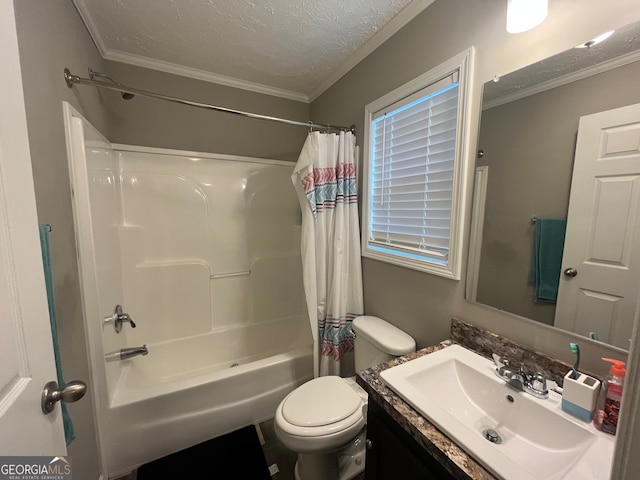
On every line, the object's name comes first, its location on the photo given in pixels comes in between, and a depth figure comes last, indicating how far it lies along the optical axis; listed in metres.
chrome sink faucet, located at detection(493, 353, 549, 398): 0.83
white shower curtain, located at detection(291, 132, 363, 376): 1.63
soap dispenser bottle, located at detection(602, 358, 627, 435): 0.67
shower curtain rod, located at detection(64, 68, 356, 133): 1.19
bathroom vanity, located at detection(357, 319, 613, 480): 0.62
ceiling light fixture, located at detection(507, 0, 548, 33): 0.84
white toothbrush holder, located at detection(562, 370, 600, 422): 0.71
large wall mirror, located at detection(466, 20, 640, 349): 0.75
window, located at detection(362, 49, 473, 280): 1.17
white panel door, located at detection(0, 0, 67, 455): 0.46
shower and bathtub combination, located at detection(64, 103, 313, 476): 1.39
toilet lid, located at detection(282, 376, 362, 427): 1.19
